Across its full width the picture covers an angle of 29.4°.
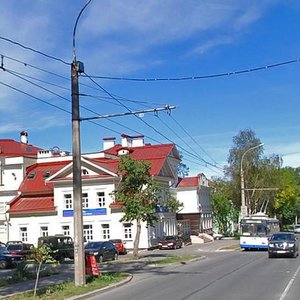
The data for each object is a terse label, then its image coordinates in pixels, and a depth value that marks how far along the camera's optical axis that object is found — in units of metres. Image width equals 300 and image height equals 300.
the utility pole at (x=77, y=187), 18.97
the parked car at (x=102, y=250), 37.22
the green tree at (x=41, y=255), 16.45
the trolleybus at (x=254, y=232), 44.62
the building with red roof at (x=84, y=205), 56.50
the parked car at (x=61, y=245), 40.89
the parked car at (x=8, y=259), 37.06
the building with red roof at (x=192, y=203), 71.31
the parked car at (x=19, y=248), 38.47
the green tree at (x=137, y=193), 37.19
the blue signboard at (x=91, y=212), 56.77
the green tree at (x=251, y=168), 80.44
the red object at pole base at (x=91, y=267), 21.39
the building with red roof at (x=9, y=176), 60.59
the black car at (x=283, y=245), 33.72
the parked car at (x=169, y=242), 54.31
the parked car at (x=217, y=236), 75.18
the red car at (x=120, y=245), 49.84
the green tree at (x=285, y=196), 92.99
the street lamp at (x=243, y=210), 50.69
